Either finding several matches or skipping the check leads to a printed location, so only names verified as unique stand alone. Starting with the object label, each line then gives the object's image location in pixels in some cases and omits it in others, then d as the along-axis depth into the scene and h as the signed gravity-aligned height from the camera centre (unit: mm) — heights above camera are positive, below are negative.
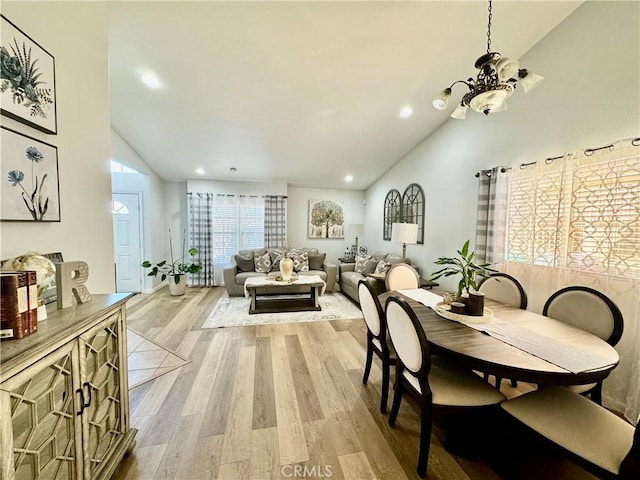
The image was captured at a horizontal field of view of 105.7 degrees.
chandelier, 1459 +958
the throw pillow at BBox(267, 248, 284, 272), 5277 -609
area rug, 3541 -1345
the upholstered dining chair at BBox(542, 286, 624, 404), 1531 -557
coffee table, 3945 -1203
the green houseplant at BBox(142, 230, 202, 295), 4785 -863
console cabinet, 773 -675
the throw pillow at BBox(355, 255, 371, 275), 4876 -681
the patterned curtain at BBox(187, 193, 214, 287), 5520 -79
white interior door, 4734 -202
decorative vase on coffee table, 4121 -671
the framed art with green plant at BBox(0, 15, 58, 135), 1042 +685
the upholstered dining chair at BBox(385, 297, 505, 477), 1333 -902
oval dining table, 1121 -635
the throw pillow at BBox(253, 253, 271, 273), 5141 -718
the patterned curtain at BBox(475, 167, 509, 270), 2762 +183
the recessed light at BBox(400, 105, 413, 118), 3257 +1641
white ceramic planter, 4785 -1136
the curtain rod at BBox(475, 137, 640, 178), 1760 +691
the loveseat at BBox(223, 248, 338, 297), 4801 -791
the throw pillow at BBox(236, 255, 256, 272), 5141 -741
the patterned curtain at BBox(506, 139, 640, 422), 1804 -11
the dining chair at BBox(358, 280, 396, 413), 1794 -749
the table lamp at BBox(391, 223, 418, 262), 3814 -33
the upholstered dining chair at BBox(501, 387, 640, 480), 970 -909
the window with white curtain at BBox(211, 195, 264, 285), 5707 +64
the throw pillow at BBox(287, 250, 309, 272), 5273 -666
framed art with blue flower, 1056 +227
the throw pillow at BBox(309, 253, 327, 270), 5422 -720
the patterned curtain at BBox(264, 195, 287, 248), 5859 +253
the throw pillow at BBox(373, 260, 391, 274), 4288 -645
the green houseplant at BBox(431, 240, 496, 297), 1742 -296
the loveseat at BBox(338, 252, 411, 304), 4369 -815
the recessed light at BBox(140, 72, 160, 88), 2590 +1624
